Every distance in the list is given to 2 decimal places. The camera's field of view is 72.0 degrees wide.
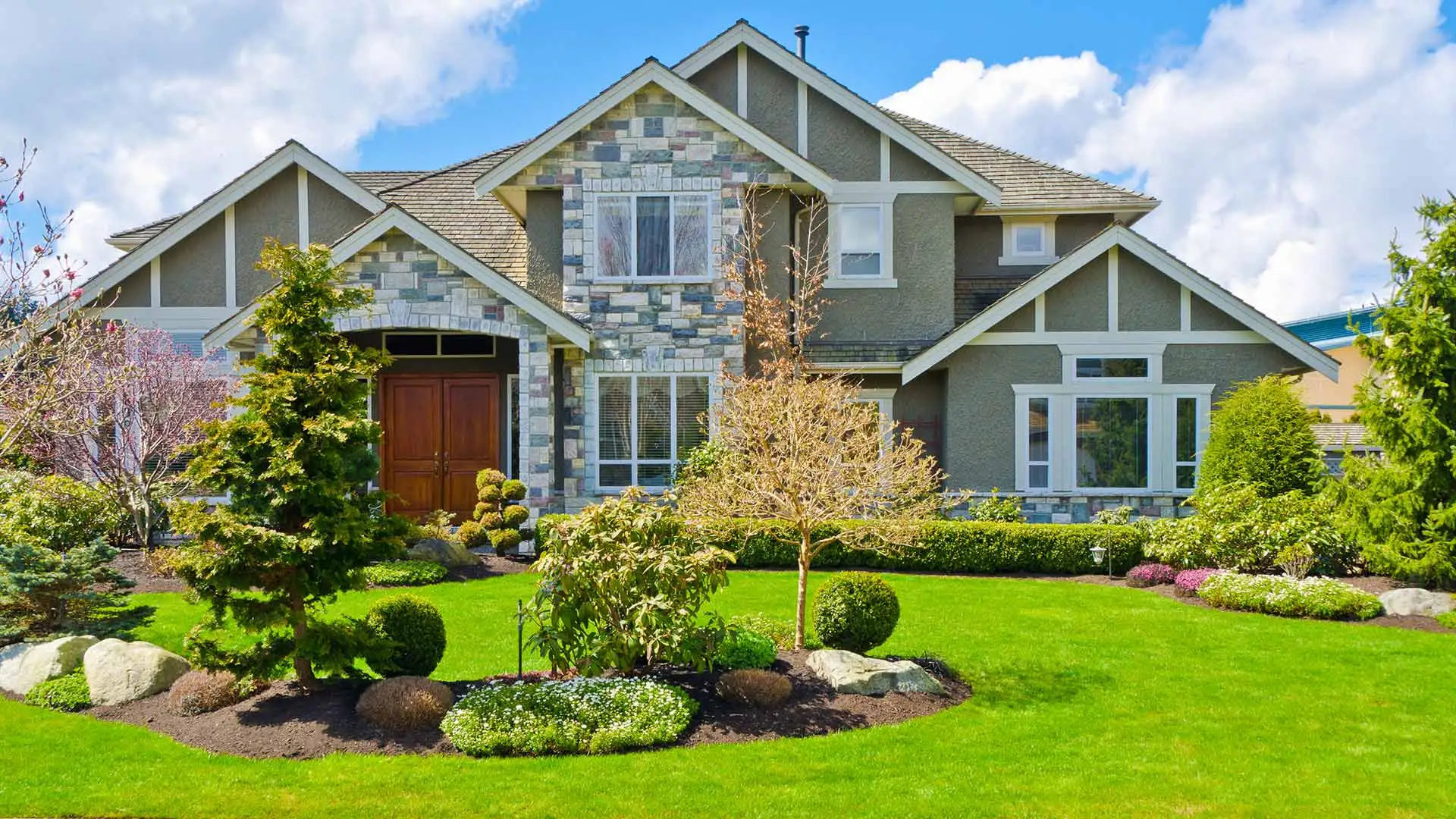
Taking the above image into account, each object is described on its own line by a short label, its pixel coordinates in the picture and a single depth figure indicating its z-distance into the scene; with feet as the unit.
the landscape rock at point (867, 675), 26.96
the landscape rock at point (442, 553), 46.19
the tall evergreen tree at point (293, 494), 25.08
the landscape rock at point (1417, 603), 38.78
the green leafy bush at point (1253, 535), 44.75
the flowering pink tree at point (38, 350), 28.09
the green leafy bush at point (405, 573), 42.68
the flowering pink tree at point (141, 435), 47.55
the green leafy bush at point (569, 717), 23.11
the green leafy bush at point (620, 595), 25.36
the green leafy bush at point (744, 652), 27.61
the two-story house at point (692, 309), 53.47
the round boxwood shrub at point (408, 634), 26.81
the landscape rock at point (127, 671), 26.58
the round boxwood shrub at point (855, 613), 29.04
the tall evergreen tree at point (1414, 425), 41.63
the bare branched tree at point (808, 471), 29.63
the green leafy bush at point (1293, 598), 38.83
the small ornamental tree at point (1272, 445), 47.65
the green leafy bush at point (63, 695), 26.32
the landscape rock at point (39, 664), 27.71
